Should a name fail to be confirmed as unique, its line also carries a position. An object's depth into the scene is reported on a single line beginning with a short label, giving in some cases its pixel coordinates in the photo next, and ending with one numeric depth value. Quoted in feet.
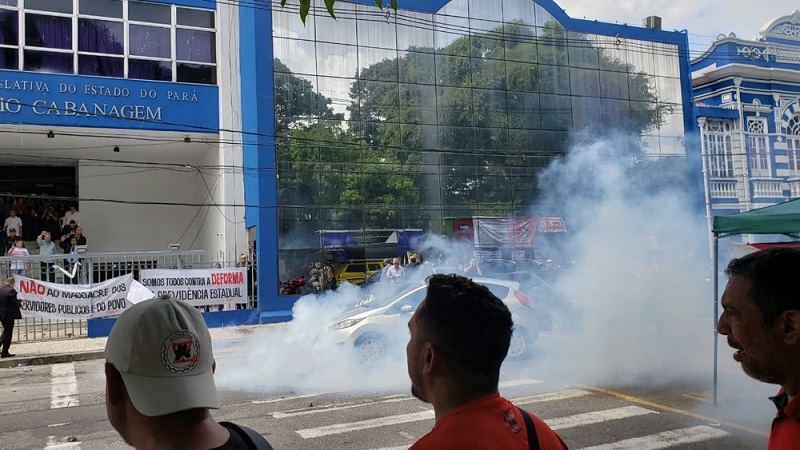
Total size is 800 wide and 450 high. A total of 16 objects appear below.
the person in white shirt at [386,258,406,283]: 57.77
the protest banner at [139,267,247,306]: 50.19
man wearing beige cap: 4.91
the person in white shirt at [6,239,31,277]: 46.38
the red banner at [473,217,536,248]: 79.56
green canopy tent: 21.09
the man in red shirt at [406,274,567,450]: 5.75
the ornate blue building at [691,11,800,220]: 85.25
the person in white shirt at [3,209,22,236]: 64.59
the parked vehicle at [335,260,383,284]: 71.43
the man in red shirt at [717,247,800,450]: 5.79
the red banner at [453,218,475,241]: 78.28
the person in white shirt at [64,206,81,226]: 71.77
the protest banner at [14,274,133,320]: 45.11
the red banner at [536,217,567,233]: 80.28
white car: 31.58
